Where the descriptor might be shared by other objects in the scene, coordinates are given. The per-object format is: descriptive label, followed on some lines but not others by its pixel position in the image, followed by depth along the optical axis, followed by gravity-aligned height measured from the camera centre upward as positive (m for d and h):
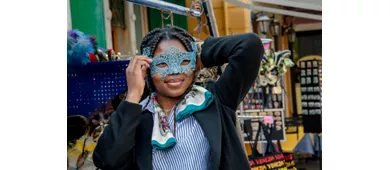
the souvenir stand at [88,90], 2.19 -0.04
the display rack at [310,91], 7.88 -0.25
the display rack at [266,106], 6.71 -0.39
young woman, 1.63 -0.10
